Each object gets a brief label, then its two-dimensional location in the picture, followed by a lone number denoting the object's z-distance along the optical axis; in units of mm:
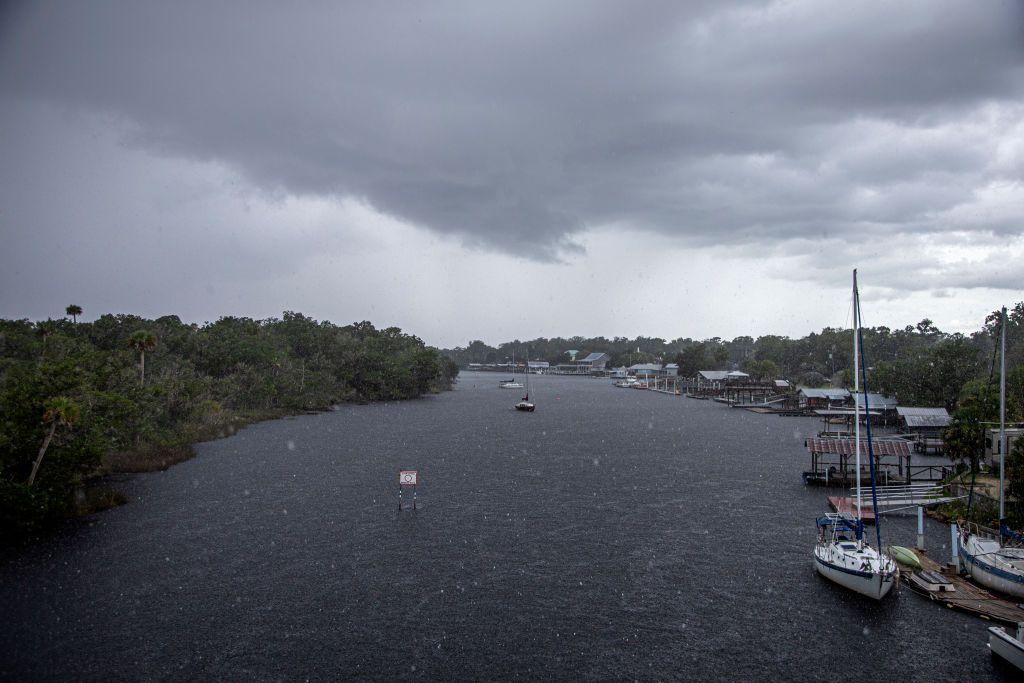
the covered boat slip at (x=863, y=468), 49653
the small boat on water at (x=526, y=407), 130250
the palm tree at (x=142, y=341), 71750
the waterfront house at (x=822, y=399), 111188
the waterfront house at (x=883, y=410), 98625
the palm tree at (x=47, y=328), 68875
